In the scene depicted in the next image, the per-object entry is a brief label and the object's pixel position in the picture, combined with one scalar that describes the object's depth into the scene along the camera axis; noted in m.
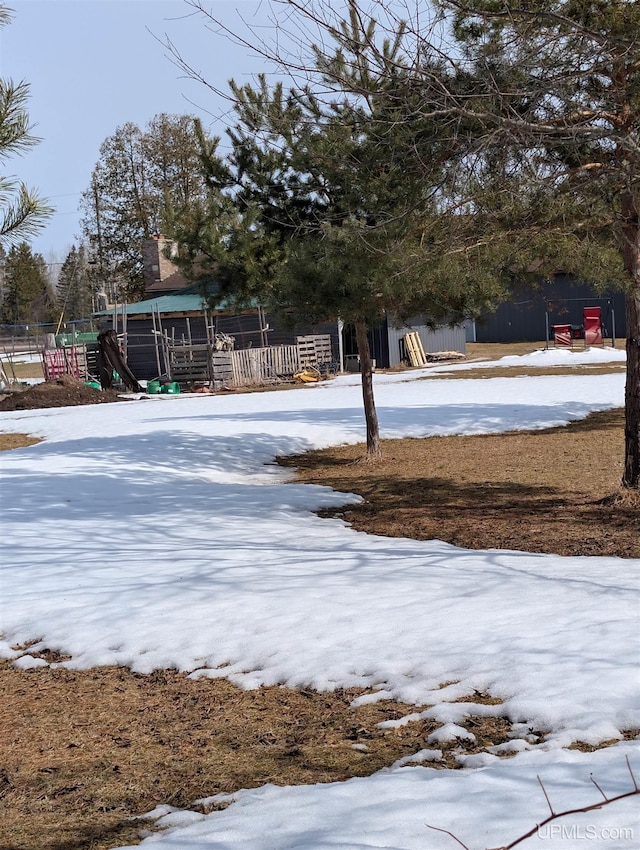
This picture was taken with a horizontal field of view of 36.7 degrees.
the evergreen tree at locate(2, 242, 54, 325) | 79.75
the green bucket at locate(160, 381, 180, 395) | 31.34
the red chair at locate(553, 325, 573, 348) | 38.72
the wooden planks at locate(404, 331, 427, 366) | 36.94
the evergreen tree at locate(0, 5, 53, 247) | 8.46
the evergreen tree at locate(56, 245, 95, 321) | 82.81
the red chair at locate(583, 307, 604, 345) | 38.06
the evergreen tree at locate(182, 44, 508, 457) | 8.05
